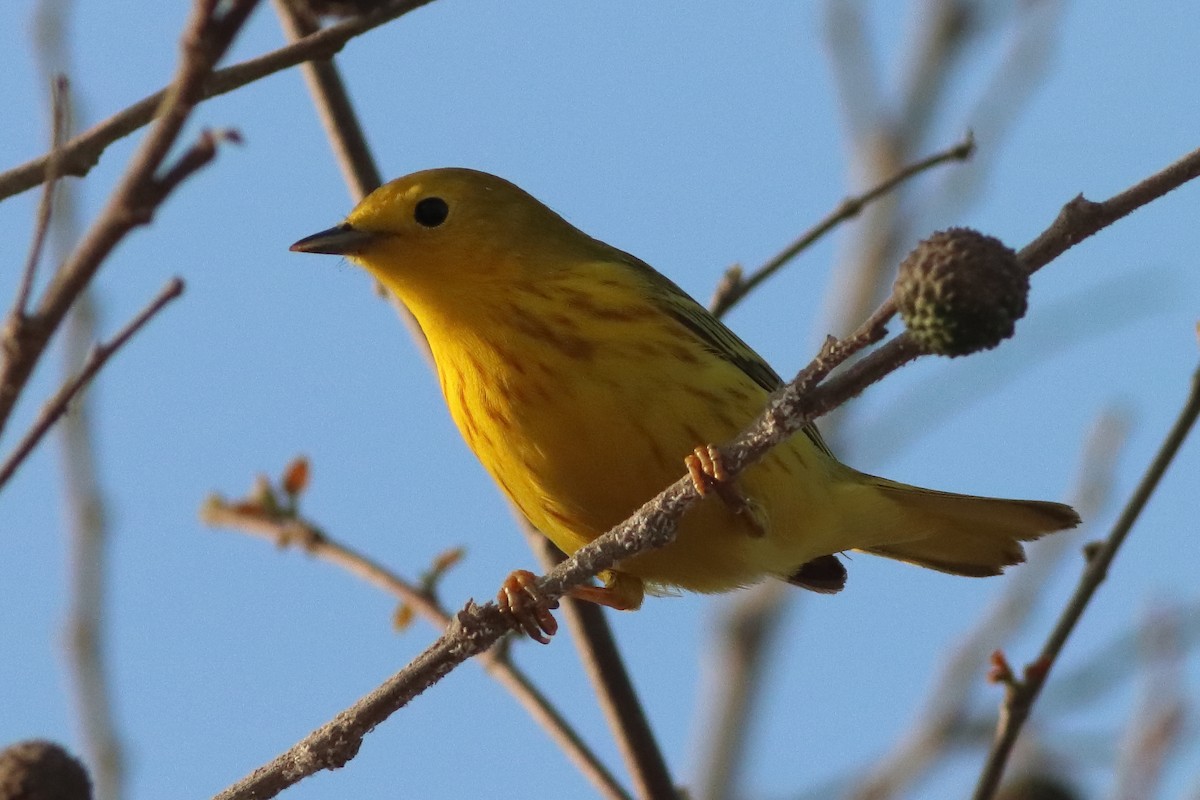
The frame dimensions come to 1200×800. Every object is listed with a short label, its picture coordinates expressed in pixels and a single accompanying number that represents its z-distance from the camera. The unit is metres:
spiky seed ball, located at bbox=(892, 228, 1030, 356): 4.14
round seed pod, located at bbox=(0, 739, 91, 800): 4.93
